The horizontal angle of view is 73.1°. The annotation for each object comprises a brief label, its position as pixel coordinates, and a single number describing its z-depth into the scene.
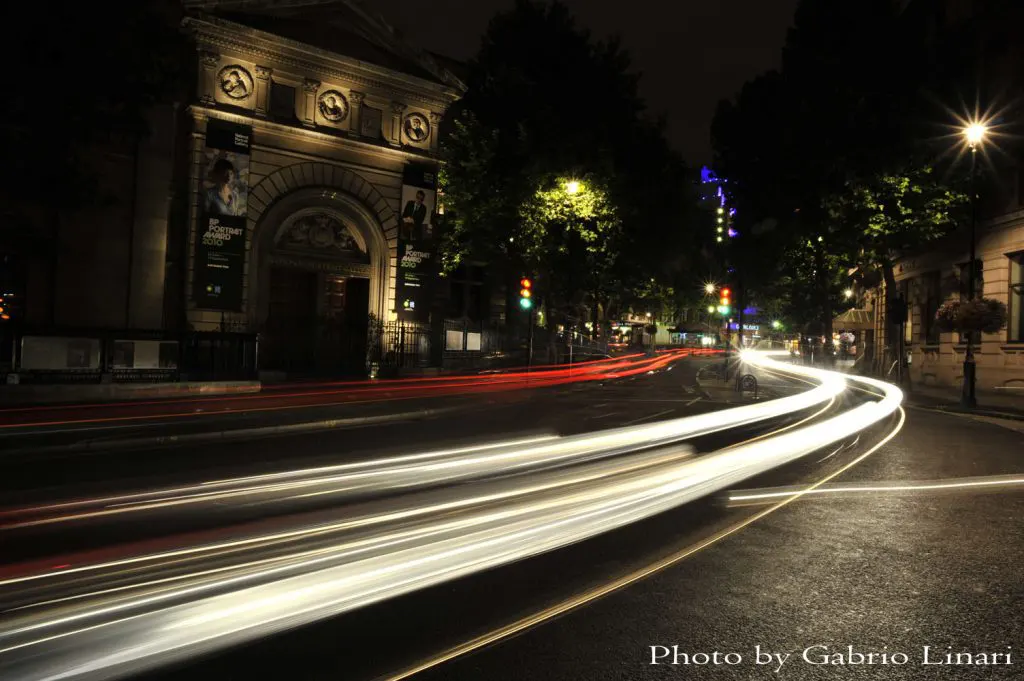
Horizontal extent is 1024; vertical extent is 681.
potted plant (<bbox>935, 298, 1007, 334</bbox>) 21.75
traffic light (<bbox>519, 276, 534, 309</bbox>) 24.00
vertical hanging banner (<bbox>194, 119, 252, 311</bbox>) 24.91
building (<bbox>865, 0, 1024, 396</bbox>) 26.50
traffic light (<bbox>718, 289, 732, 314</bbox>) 24.22
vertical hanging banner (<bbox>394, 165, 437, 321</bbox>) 29.62
